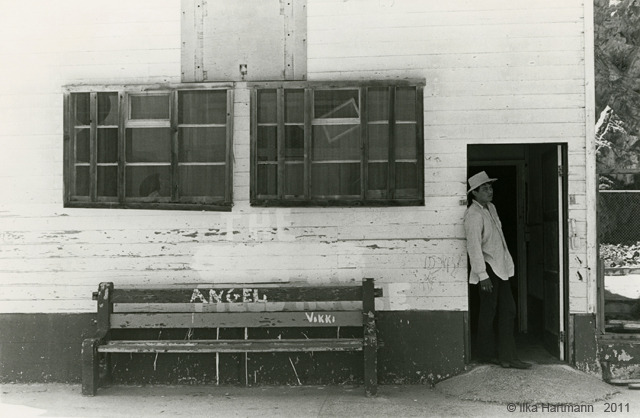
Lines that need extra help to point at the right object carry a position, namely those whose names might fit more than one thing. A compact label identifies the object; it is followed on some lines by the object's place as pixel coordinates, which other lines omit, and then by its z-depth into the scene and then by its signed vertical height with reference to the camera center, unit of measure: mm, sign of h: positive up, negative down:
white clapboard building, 7555 +629
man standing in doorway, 7434 -611
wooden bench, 7223 -1063
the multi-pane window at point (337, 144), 7613 +695
